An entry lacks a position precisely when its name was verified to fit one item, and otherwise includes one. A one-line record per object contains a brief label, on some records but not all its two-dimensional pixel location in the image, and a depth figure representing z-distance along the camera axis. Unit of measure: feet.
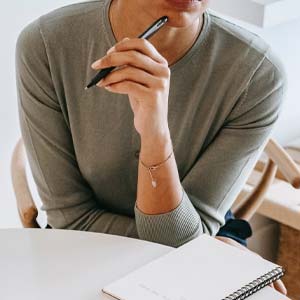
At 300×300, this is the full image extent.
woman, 5.84
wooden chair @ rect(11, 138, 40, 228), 6.13
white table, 4.71
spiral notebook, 4.63
